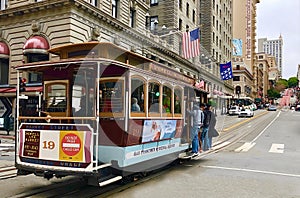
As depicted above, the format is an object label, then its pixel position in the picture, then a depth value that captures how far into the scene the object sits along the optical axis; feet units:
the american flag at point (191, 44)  90.17
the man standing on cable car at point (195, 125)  39.45
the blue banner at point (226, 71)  137.80
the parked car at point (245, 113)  144.15
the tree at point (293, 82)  621.56
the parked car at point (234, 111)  158.18
